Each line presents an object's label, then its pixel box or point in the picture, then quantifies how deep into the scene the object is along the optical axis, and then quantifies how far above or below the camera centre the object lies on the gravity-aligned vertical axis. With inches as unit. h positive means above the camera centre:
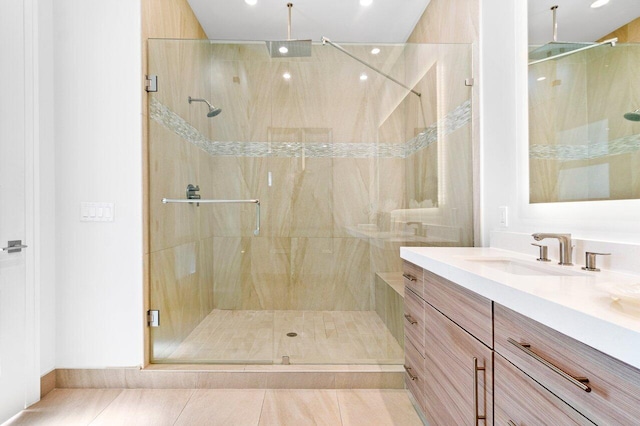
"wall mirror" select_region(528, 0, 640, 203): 48.8 +18.4
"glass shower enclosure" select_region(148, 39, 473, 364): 93.4 +7.7
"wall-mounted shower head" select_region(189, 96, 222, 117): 98.6 +30.4
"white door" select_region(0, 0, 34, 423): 67.8 +3.4
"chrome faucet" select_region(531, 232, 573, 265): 52.9 -5.7
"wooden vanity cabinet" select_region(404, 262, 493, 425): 42.8 -21.1
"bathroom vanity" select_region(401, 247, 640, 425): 25.1 -13.3
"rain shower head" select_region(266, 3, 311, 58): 95.4 +46.9
